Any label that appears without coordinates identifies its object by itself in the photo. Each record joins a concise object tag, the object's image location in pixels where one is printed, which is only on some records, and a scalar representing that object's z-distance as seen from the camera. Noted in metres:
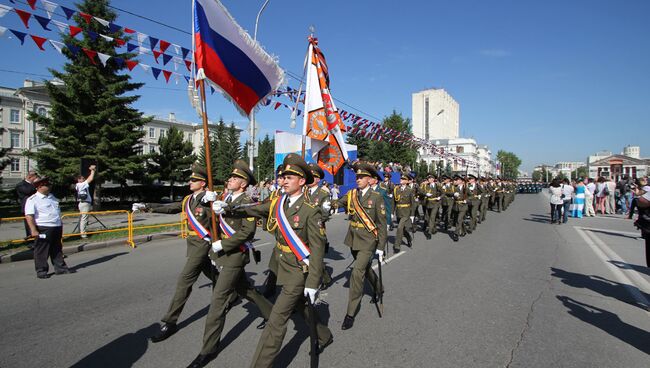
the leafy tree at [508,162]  125.31
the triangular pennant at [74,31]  8.15
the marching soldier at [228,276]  3.51
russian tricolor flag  4.14
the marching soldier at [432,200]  11.97
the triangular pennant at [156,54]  9.33
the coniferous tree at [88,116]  18.89
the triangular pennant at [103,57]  8.99
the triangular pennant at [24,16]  7.30
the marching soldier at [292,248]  3.06
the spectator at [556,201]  15.34
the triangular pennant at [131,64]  9.72
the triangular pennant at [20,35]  7.69
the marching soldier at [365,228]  4.82
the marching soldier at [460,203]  11.62
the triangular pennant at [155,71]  9.79
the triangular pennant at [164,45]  9.07
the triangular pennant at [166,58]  9.51
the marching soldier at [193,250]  4.11
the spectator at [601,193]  20.56
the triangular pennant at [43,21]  7.61
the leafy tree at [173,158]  28.47
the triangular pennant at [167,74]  9.88
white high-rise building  98.19
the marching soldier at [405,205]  9.83
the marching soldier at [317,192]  6.73
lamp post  16.39
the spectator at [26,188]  9.61
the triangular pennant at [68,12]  7.66
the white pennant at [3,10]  6.91
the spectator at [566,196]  15.83
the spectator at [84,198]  10.92
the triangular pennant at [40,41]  8.17
